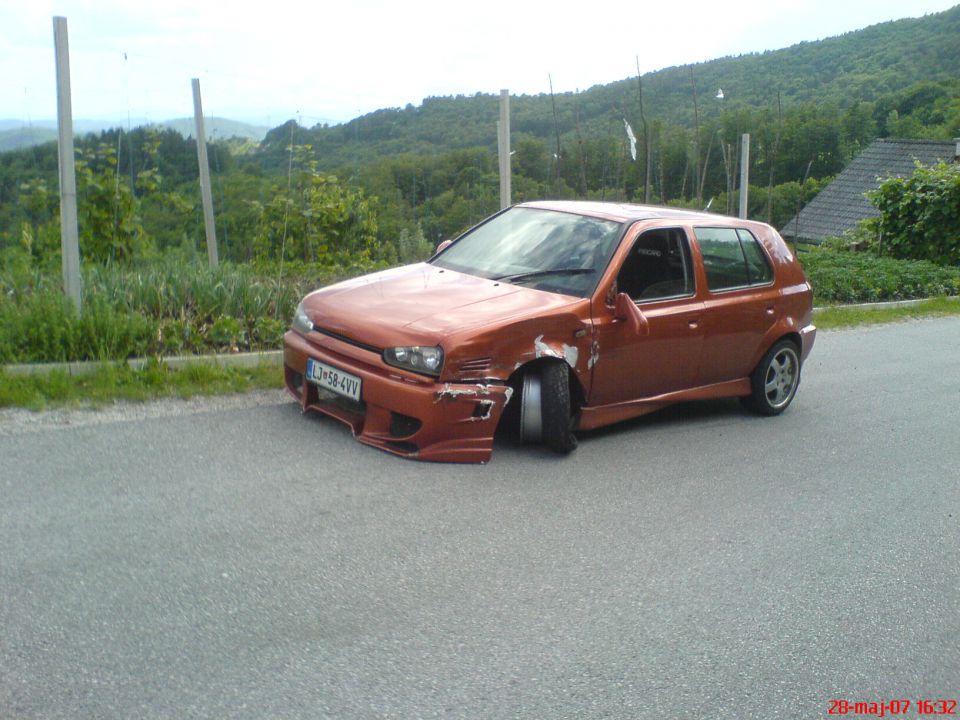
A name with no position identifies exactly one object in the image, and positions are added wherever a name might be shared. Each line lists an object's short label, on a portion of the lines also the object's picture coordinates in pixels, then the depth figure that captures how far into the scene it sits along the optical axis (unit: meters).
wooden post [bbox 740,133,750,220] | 17.30
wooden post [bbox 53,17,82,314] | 7.77
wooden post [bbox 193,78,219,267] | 10.62
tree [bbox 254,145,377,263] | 11.38
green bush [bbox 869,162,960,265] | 20.86
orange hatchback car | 6.24
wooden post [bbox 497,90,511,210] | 10.71
